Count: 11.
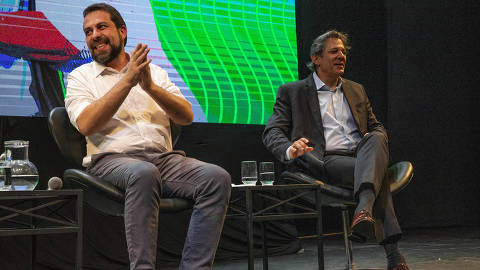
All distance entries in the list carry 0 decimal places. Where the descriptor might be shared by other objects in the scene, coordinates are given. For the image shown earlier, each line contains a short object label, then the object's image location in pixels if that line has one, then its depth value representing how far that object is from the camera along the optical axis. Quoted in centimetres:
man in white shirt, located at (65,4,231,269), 203
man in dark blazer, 253
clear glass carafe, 208
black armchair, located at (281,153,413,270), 276
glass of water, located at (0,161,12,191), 207
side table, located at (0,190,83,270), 193
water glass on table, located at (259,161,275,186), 283
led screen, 319
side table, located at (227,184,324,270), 252
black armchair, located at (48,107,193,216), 221
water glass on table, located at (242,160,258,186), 278
